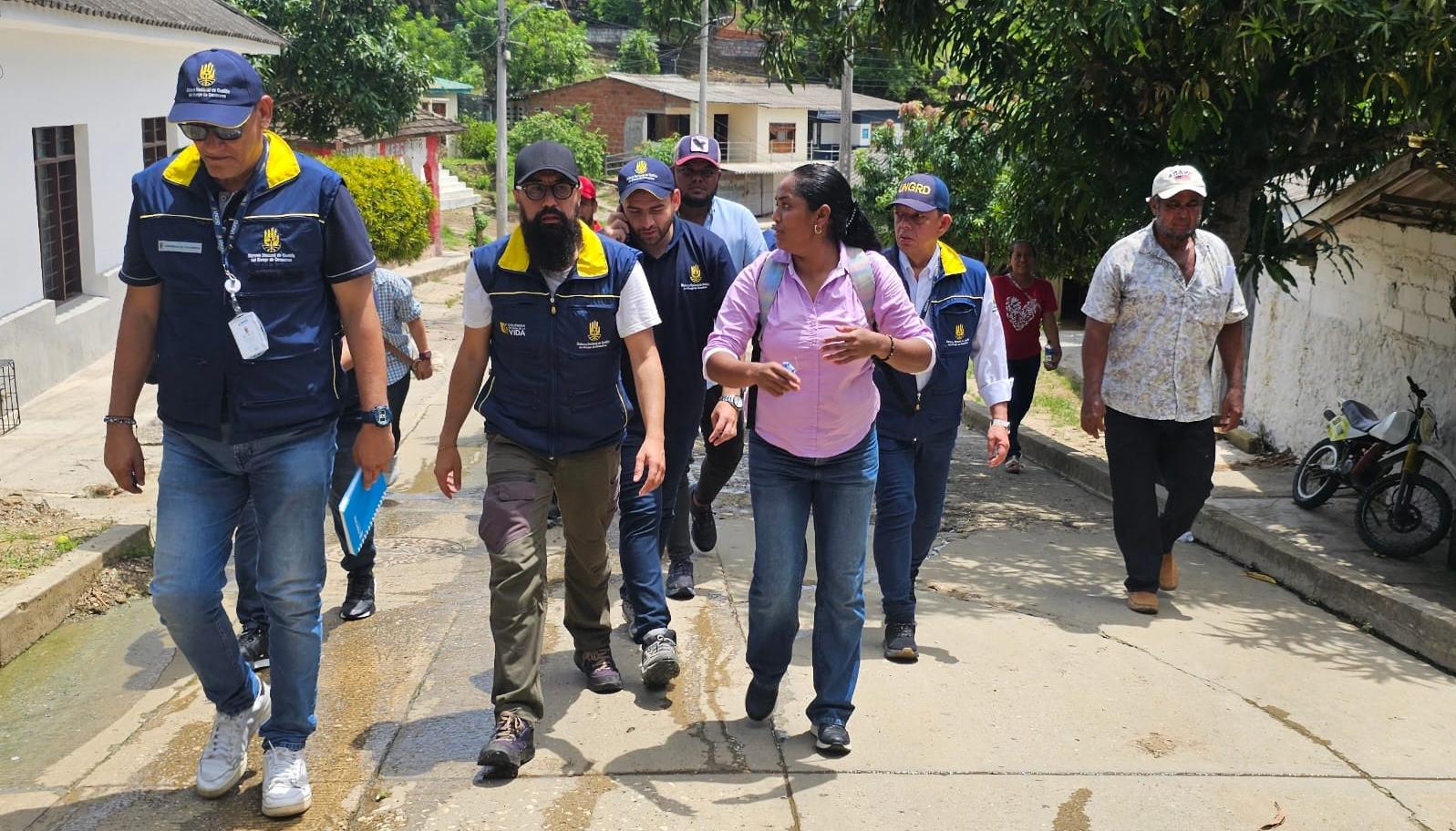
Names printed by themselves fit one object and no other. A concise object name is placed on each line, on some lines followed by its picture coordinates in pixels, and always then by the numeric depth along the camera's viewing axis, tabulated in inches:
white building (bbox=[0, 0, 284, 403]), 471.2
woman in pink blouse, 165.0
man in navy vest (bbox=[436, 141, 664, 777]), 166.7
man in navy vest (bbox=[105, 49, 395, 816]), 147.2
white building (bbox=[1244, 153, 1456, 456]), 330.3
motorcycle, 287.9
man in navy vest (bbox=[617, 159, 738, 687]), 202.4
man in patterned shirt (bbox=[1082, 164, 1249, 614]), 233.8
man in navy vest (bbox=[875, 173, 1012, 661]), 202.7
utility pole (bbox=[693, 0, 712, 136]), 1552.7
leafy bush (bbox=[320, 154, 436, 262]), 779.4
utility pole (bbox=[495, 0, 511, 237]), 1139.3
